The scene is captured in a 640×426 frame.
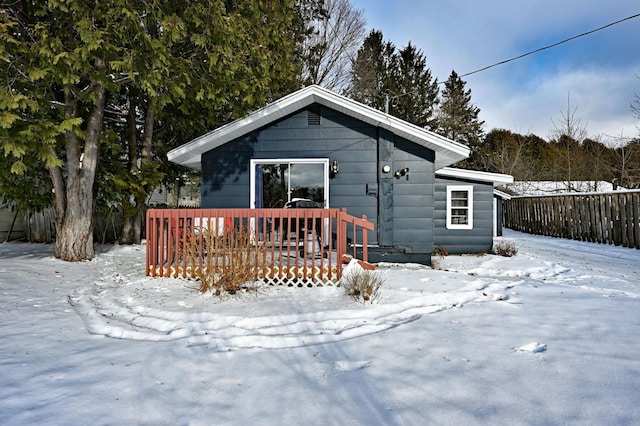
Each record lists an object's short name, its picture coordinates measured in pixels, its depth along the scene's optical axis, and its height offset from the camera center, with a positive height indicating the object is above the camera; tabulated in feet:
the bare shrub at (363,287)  13.51 -2.51
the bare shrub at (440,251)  32.93 -2.55
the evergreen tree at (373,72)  68.13 +33.41
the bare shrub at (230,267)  14.51 -1.86
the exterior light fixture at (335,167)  25.40 +4.25
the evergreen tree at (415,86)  86.68 +36.11
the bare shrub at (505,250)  30.45 -2.30
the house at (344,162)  25.16 +4.72
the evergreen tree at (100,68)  18.97 +9.91
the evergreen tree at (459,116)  96.43 +31.37
